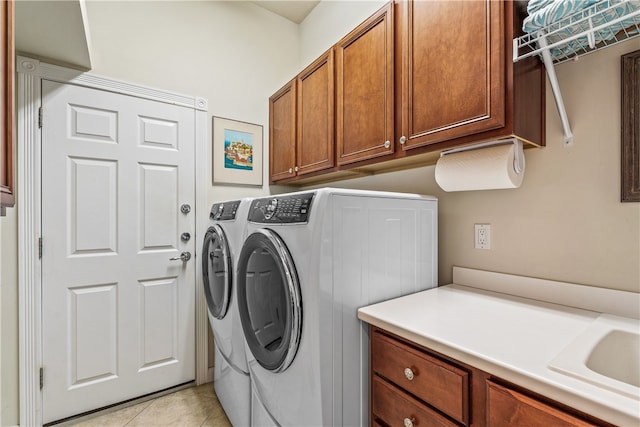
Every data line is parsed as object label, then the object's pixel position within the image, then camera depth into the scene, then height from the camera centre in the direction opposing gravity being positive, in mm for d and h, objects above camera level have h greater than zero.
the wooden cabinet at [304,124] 1820 +631
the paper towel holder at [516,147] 1097 +247
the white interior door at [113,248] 1740 -228
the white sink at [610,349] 753 -377
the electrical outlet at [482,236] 1379 -113
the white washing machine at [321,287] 979 -282
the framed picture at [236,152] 2273 +484
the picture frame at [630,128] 977 +284
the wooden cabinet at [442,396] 649 -489
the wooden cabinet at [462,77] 994 +514
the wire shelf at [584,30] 827 +584
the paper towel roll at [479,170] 1110 +173
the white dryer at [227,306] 1466 -530
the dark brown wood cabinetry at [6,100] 785 +313
